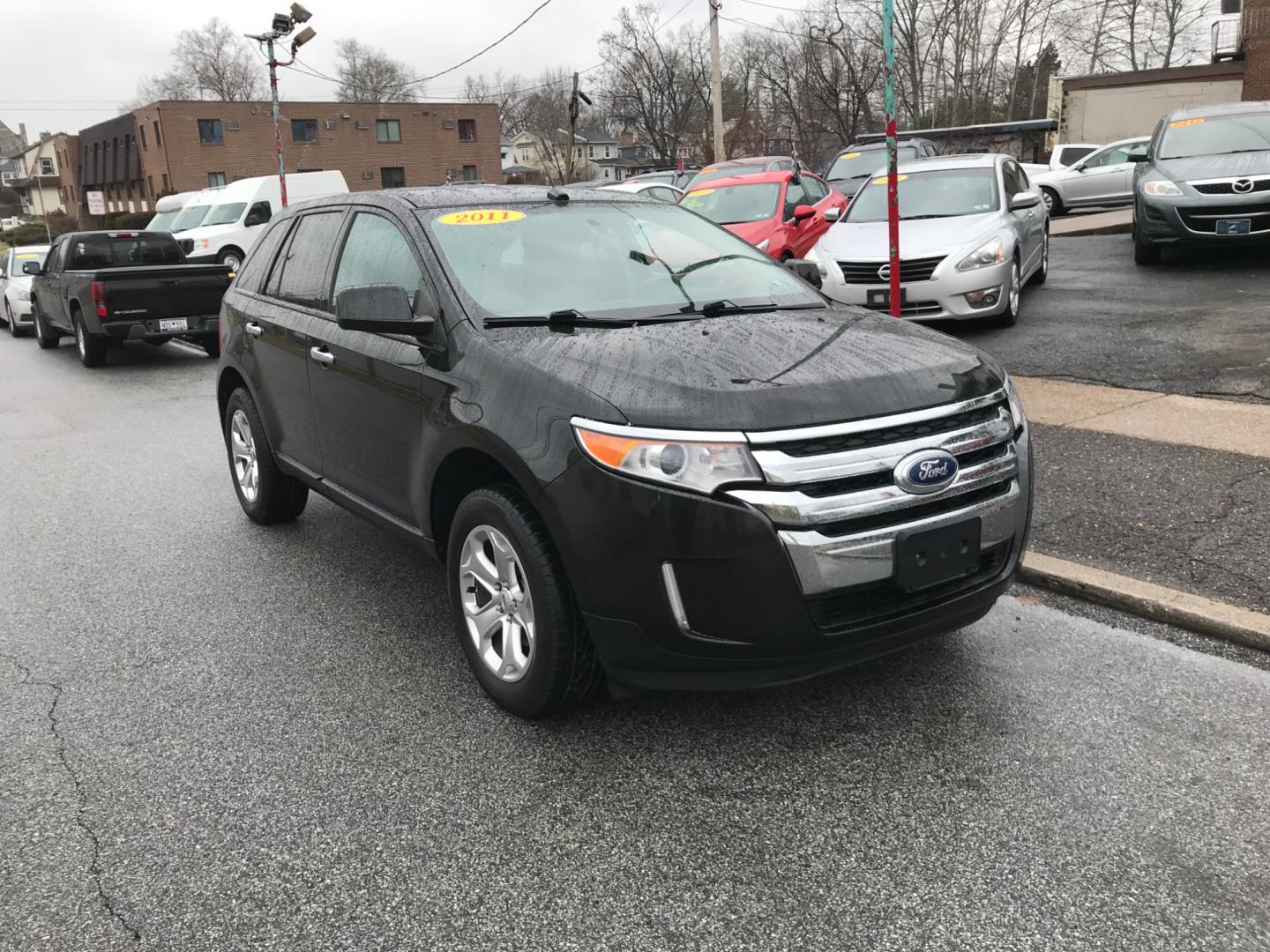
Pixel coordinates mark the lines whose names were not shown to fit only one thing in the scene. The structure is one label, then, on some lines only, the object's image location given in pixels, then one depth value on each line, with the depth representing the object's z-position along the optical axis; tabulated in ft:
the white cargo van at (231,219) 75.00
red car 42.16
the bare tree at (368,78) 253.65
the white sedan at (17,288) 62.34
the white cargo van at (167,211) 82.52
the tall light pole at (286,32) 66.44
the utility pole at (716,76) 87.51
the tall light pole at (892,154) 20.03
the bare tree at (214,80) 305.32
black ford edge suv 9.40
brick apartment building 188.44
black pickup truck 42.01
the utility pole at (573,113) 118.79
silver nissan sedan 30.14
